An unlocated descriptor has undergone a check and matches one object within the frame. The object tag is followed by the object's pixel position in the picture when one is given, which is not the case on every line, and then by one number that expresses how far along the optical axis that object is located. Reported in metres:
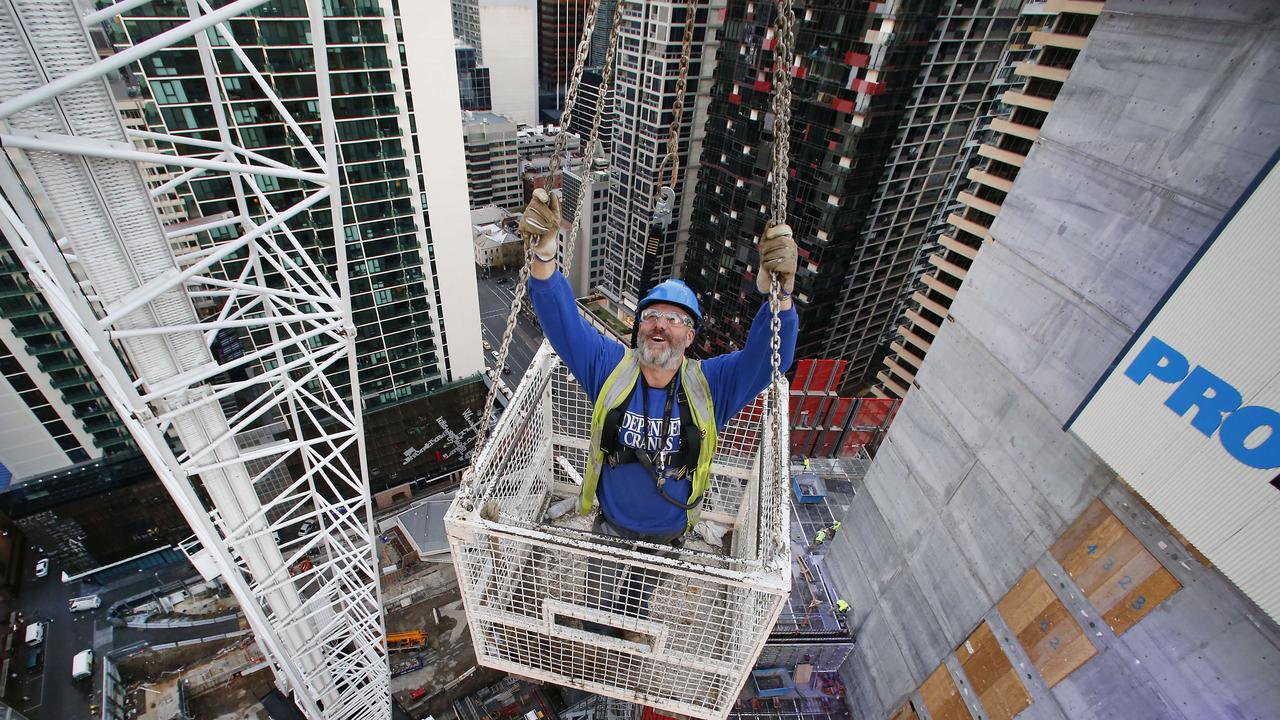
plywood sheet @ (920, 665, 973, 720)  8.79
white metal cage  3.69
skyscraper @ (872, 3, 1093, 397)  14.69
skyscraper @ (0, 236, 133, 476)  14.27
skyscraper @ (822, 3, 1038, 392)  18.09
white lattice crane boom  4.61
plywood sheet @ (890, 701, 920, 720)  9.83
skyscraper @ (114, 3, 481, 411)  13.28
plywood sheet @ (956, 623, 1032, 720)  7.88
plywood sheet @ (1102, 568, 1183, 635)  6.16
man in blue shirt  4.82
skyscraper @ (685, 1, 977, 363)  17.50
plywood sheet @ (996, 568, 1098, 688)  7.10
